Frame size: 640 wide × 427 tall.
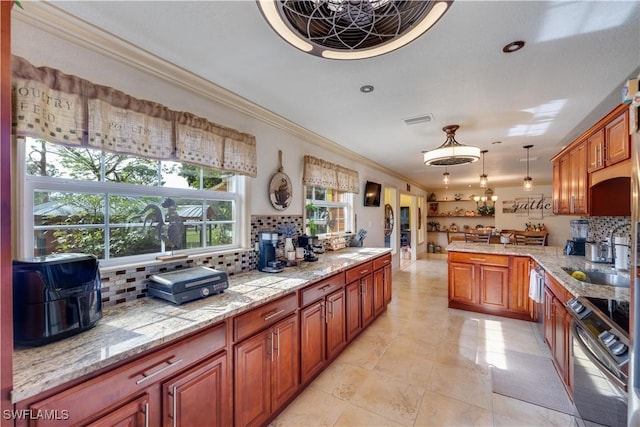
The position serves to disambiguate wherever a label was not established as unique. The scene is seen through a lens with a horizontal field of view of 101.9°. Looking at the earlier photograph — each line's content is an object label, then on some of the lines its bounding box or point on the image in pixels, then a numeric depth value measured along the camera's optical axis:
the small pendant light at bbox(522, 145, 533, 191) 4.16
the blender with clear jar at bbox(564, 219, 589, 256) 3.12
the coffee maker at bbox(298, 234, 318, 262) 2.80
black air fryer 0.98
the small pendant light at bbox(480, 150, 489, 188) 4.20
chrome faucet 2.49
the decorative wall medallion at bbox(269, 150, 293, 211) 2.66
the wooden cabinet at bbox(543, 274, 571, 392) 1.92
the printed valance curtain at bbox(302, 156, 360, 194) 3.14
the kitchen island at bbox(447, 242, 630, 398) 1.97
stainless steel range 1.10
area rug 1.93
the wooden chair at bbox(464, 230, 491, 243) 6.30
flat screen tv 4.72
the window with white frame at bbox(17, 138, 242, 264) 1.35
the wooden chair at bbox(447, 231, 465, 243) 9.14
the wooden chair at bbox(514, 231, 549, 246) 5.25
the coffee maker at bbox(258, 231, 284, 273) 2.33
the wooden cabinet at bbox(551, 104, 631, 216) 1.90
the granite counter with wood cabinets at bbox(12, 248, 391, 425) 0.89
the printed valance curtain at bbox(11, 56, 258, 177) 1.19
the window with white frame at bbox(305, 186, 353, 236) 3.44
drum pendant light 2.67
